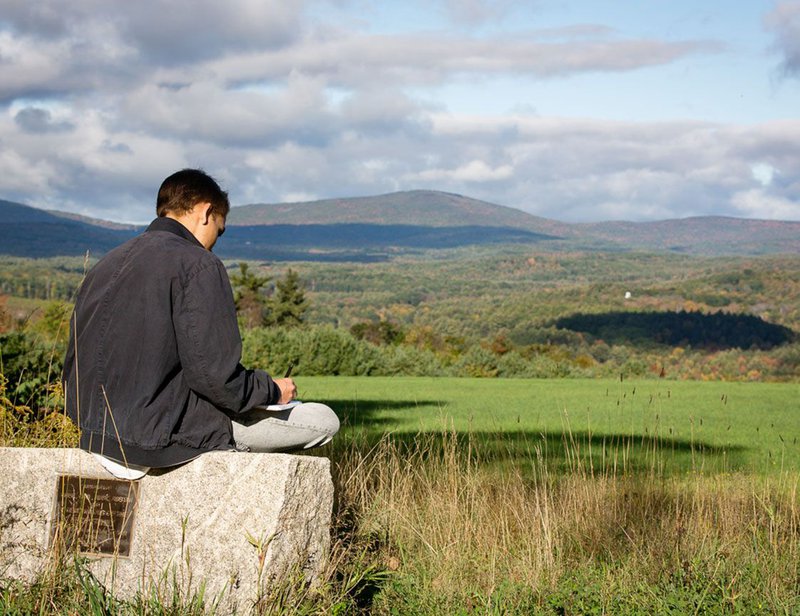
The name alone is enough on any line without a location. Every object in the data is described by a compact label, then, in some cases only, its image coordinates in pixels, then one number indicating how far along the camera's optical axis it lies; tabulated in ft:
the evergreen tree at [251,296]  185.47
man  15.57
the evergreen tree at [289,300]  196.54
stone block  15.64
